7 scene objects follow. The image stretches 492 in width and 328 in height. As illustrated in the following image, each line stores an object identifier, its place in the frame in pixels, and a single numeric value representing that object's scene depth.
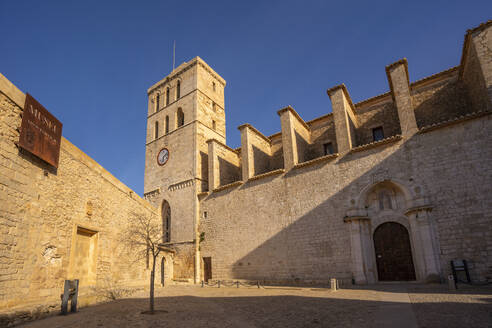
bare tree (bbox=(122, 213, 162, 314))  13.25
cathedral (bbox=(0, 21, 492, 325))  7.97
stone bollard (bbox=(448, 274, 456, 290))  9.39
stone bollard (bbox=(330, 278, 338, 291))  10.94
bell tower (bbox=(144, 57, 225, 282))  19.14
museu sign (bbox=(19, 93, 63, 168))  7.84
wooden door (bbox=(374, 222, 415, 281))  12.15
